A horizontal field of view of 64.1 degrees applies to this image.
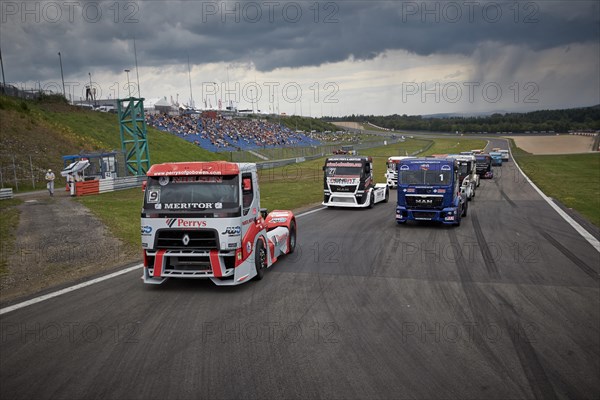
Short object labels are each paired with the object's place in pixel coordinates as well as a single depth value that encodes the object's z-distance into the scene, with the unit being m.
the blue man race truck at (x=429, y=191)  17.89
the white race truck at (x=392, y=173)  34.81
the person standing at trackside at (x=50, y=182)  28.30
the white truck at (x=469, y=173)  25.92
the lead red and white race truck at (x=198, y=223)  9.47
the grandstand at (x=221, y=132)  64.94
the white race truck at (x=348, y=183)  23.73
